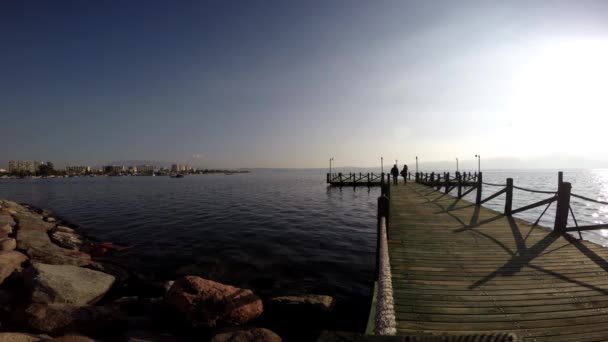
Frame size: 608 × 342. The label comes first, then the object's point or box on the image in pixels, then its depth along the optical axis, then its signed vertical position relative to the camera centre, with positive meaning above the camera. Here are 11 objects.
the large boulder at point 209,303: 5.54 -3.05
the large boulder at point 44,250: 8.52 -2.91
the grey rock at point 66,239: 11.18 -3.22
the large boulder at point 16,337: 4.13 -2.80
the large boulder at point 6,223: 10.88 -2.52
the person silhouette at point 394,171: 28.18 -0.23
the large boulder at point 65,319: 4.89 -2.99
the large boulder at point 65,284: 5.87 -2.83
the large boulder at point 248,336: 4.81 -3.25
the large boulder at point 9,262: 6.94 -2.69
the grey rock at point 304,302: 6.36 -3.41
